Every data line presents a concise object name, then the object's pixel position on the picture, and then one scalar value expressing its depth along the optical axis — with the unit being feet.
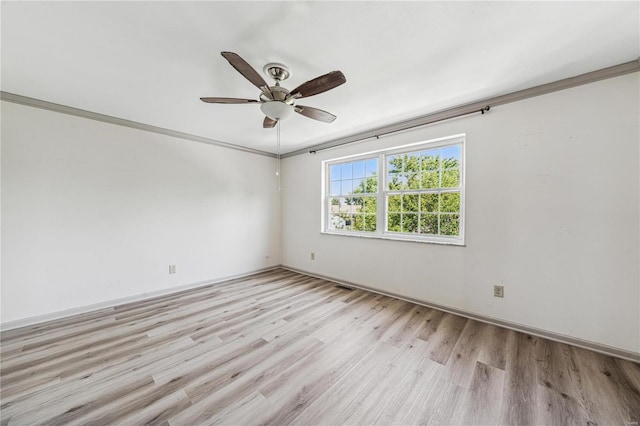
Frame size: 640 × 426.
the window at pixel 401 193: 9.64
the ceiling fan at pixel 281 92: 5.35
